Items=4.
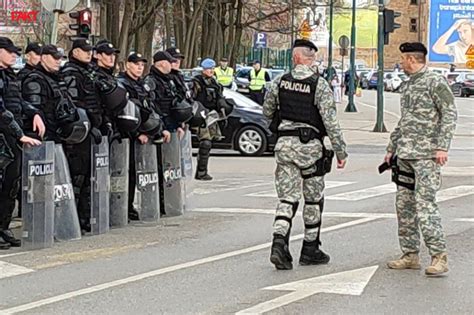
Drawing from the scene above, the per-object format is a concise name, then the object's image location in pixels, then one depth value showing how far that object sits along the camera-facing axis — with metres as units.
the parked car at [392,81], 68.62
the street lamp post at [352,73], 37.66
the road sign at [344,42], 42.79
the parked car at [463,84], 60.66
